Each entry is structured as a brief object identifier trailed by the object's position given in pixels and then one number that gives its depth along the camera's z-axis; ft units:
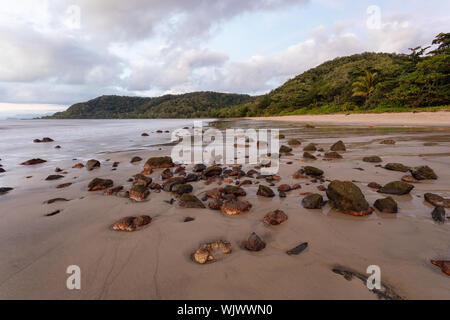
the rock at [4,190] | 14.58
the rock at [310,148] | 27.29
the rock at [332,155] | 21.91
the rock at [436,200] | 10.11
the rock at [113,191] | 13.81
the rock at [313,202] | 10.72
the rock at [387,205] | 9.75
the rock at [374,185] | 12.93
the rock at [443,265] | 5.99
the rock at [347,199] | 9.81
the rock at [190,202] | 11.57
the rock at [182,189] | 13.76
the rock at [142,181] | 15.42
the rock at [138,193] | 12.85
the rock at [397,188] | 11.55
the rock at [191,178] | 16.30
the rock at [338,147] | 25.86
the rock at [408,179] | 13.66
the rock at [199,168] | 19.64
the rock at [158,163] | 21.13
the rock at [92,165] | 21.18
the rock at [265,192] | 12.52
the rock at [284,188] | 13.47
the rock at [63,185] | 15.46
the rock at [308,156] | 22.25
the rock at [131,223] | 9.28
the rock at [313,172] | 16.22
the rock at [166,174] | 17.62
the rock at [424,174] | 13.83
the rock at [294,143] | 33.69
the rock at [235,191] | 12.97
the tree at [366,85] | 132.16
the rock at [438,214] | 8.82
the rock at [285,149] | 27.22
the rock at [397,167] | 16.10
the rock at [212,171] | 17.62
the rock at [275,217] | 9.45
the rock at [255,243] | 7.51
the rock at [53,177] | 17.38
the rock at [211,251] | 6.99
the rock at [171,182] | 14.57
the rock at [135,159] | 24.51
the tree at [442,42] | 92.85
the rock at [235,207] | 10.62
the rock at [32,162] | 23.90
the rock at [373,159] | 19.27
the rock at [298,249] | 7.26
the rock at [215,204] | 11.23
